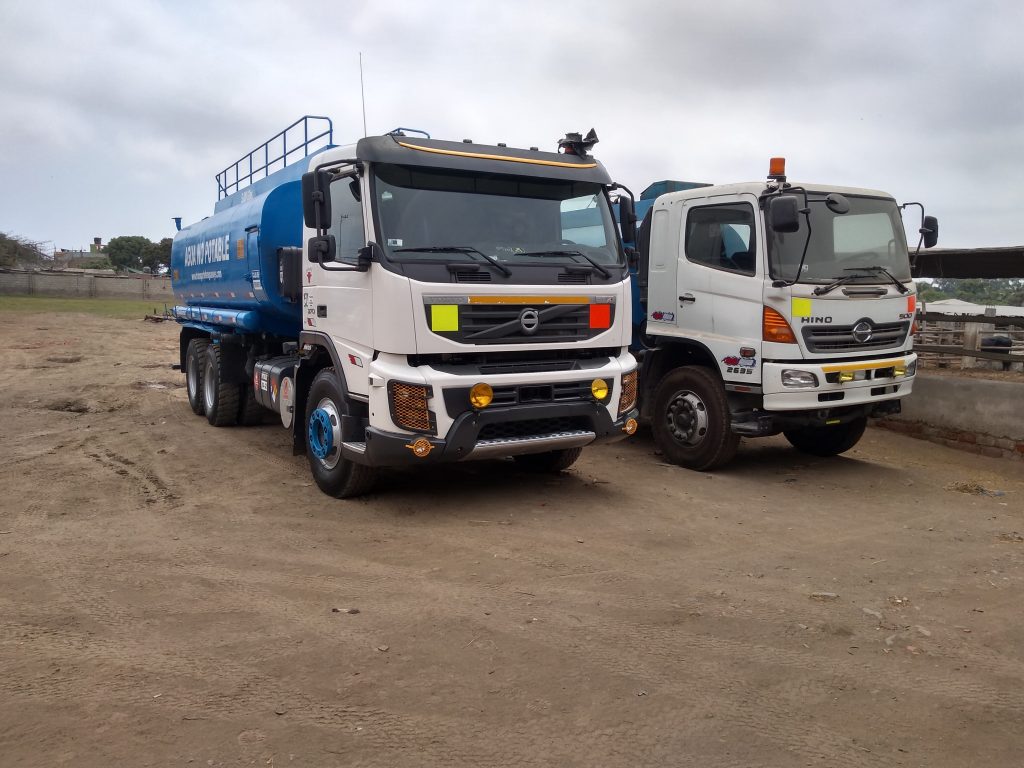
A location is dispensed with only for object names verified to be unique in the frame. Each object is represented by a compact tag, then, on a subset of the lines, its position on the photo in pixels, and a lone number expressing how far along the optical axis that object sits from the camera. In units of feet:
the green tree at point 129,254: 286.25
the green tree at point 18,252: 159.74
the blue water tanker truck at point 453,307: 19.58
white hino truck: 24.22
